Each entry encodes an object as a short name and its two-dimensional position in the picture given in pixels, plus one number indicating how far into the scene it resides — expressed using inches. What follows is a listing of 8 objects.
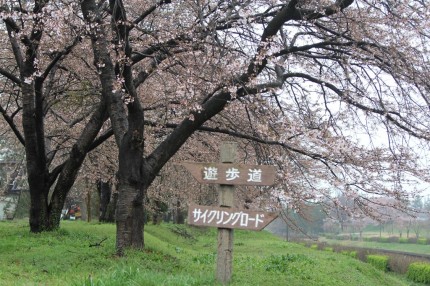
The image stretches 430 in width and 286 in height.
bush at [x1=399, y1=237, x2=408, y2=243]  1612.9
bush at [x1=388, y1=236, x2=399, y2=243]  1680.5
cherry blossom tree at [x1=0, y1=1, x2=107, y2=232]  379.6
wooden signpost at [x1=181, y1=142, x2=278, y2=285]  251.8
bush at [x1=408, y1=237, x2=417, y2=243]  1559.3
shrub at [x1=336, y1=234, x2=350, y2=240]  1819.0
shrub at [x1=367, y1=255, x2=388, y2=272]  869.4
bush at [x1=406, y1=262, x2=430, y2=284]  762.8
